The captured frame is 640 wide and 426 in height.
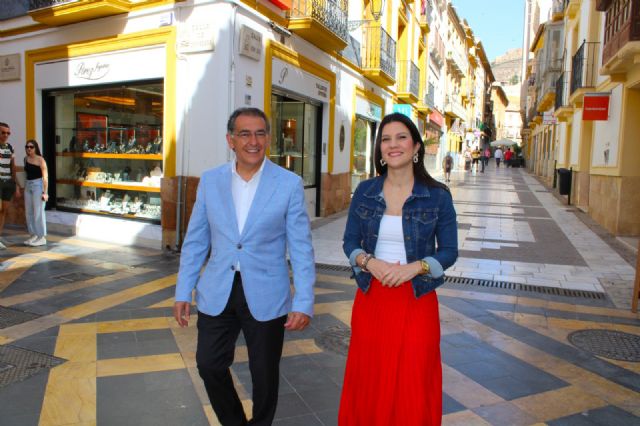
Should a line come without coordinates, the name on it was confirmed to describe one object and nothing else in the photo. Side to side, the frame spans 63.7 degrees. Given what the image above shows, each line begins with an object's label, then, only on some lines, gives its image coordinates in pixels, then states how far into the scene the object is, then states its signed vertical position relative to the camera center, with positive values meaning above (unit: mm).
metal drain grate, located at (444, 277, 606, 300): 6121 -1409
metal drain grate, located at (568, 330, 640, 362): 4200 -1438
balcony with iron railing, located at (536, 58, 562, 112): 24141 +4725
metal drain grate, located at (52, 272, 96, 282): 6230 -1423
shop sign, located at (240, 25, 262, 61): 7719 +1883
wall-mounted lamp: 14019 +4437
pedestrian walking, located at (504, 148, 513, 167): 53438 +1702
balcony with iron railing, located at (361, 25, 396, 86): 14312 +3286
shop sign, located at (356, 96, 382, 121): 14297 +1767
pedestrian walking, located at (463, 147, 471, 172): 37828 +778
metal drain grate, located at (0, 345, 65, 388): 3523 -1478
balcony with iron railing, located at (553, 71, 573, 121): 18394 +2892
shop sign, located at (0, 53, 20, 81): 10250 +1835
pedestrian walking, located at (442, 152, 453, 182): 25839 +329
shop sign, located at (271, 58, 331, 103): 9039 +1682
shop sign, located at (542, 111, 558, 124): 22109 +2464
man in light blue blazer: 2400 -492
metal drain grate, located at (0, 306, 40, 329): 4629 -1461
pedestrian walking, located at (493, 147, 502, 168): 49875 +1679
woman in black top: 8094 -526
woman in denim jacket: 2273 -516
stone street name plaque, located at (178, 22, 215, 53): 7512 +1861
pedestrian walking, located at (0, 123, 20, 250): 7445 -179
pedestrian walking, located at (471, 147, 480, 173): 39625 +1119
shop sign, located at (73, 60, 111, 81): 8883 +1603
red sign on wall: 11758 +1574
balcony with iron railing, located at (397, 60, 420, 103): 18812 +3319
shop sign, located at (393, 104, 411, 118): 18672 +2301
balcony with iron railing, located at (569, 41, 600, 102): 14109 +3035
